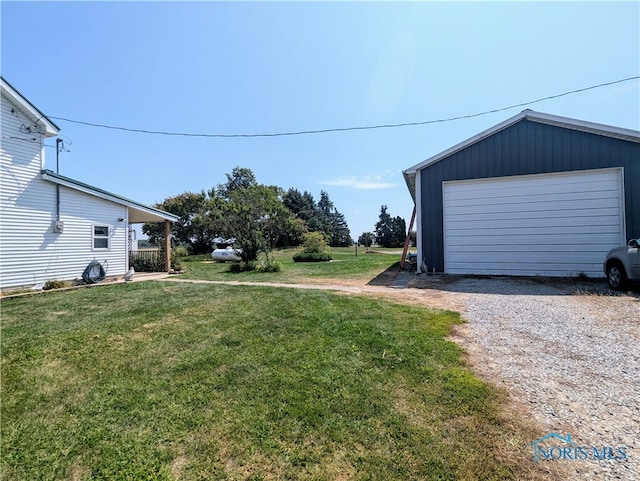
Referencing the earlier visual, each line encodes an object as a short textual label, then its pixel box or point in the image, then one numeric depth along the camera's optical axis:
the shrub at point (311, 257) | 18.45
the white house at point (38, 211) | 8.28
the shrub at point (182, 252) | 23.31
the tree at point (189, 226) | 27.80
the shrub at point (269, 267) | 12.89
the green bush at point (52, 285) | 8.66
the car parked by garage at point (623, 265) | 6.05
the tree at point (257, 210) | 26.09
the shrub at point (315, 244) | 19.34
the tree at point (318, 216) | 39.92
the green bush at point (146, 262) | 13.60
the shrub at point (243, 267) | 13.47
